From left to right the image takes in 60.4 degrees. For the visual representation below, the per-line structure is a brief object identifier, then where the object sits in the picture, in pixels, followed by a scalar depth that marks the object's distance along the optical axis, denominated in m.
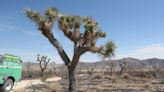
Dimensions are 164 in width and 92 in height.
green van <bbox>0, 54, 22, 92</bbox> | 8.67
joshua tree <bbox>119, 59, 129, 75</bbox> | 34.09
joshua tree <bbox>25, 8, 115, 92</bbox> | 8.79
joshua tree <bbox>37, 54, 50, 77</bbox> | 27.12
